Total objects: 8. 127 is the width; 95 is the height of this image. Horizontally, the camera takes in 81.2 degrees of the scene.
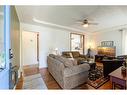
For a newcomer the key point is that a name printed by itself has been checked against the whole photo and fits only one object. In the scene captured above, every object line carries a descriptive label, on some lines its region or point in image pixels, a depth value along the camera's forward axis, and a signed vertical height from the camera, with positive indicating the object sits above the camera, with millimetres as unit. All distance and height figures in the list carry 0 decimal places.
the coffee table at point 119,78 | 1450 -645
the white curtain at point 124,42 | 4352 +267
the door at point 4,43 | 1188 +67
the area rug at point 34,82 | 2187 -1162
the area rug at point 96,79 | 2273 -1121
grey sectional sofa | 1924 -734
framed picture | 4874 +240
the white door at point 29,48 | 4756 -90
